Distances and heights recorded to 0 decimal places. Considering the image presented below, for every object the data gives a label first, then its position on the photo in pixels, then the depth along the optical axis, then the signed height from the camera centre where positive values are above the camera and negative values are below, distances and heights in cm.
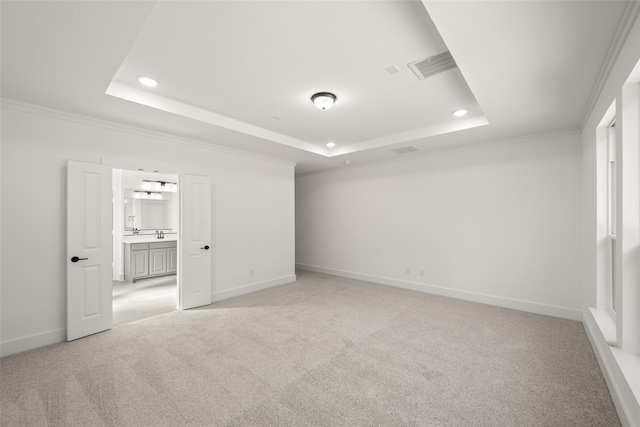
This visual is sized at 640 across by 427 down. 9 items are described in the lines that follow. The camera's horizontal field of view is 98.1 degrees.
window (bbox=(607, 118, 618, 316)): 286 +3
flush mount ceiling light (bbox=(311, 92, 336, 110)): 312 +131
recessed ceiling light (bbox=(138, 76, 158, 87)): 279 +139
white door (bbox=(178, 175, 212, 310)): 430 -43
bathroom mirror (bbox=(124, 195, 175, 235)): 641 +3
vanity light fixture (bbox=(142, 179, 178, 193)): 668 +76
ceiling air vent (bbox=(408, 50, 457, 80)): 243 +138
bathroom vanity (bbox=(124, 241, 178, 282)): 597 -97
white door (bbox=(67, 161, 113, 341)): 327 -40
